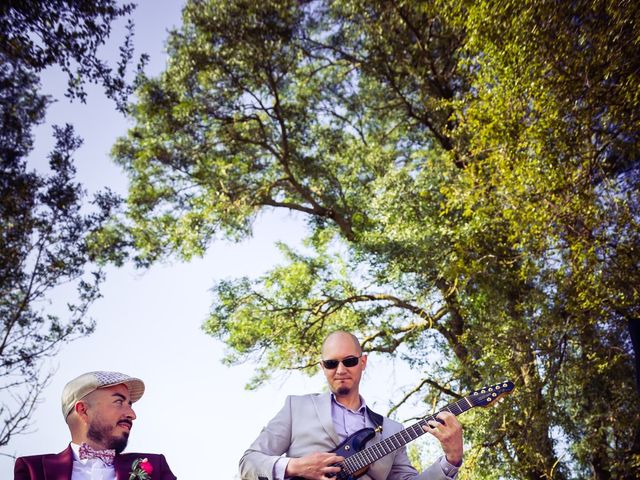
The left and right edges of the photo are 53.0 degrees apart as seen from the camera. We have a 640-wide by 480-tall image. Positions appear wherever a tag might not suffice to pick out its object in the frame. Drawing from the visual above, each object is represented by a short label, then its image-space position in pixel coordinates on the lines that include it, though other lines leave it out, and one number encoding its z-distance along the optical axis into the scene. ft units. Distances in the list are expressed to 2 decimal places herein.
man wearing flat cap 8.87
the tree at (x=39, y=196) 23.15
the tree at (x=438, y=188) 24.88
